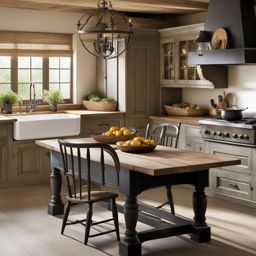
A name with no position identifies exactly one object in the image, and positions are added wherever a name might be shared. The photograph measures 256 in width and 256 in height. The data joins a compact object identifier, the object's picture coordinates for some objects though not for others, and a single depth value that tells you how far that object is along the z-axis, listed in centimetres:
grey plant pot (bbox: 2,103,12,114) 736
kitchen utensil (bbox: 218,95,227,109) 721
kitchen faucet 766
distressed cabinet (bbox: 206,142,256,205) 607
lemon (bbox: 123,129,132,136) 542
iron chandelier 762
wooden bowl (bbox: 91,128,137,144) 538
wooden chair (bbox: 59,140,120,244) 442
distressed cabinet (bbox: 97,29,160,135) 766
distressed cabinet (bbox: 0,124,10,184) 688
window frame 746
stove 600
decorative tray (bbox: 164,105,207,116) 747
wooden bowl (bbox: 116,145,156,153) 488
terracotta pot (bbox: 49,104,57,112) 778
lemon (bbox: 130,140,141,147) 486
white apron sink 688
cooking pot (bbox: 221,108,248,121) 632
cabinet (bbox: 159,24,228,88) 710
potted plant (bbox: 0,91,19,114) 732
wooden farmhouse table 433
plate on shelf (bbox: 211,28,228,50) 646
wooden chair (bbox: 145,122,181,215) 548
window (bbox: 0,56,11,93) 759
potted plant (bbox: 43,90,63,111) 773
